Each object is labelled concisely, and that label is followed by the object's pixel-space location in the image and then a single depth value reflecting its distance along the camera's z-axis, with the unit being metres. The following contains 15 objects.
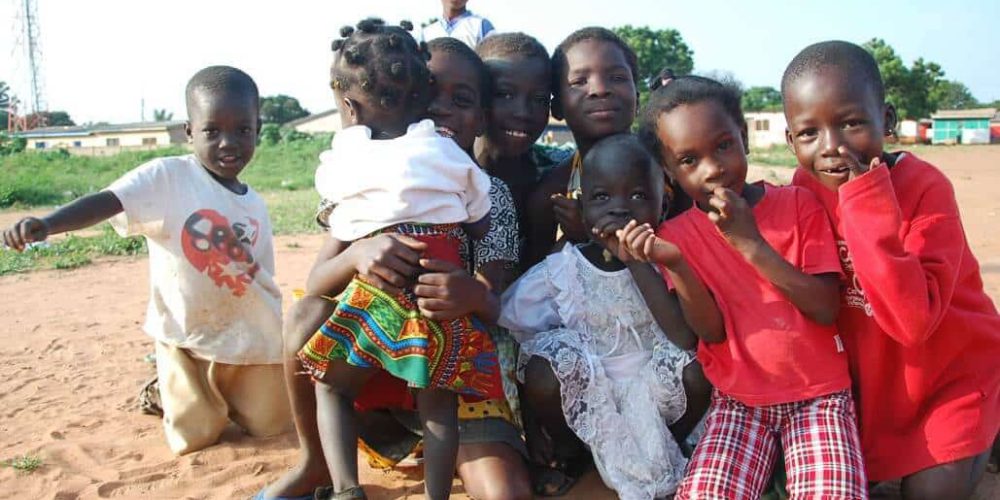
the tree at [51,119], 60.41
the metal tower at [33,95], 54.06
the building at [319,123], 55.96
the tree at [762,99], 50.64
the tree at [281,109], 63.62
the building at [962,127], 47.81
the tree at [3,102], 61.97
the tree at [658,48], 52.44
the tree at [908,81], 39.88
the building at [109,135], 52.31
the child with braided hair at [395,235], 2.39
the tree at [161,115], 73.20
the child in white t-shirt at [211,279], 3.33
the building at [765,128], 46.06
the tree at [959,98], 74.37
